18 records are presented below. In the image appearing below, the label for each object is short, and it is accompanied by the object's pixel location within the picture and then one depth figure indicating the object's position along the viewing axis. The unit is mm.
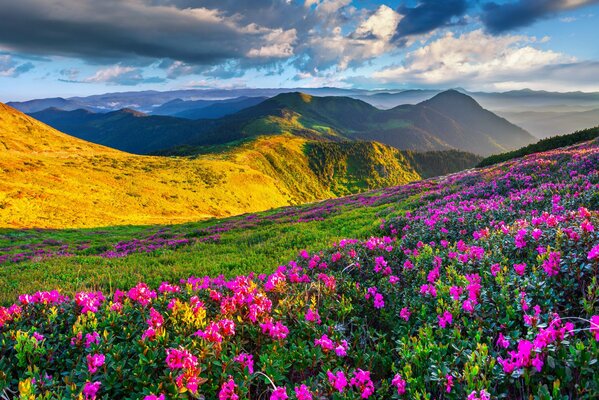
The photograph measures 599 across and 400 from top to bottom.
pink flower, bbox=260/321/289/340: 3972
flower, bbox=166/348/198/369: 3086
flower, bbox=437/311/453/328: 3852
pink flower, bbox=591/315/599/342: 2828
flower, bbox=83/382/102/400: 2926
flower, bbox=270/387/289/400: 2946
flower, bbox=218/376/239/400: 2977
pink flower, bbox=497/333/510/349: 3182
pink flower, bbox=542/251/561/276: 4112
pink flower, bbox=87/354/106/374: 3205
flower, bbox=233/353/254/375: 3312
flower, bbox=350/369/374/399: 3012
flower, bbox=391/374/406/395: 2914
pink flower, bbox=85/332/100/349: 3688
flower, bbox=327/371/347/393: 3047
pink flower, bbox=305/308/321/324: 4283
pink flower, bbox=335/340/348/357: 3648
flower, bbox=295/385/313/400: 2940
